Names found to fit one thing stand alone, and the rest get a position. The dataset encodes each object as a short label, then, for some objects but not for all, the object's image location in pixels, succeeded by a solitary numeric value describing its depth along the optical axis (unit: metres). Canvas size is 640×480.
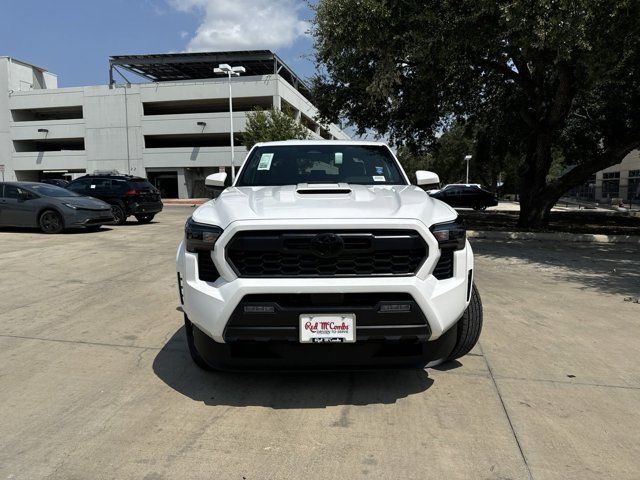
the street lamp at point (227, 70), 29.47
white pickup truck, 2.99
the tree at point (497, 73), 8.94
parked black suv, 15.31
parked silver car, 12.69
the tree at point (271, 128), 33.91
